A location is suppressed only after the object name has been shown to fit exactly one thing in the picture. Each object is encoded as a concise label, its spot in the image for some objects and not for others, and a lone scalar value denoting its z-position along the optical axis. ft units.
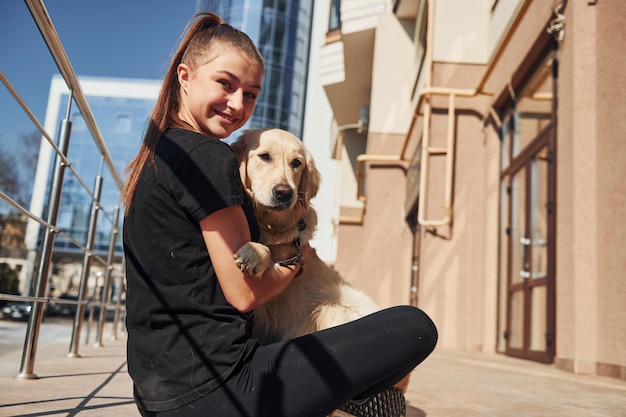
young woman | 4.42
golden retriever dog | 6.30
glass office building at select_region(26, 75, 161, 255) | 76.64
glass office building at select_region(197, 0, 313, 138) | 115.96
